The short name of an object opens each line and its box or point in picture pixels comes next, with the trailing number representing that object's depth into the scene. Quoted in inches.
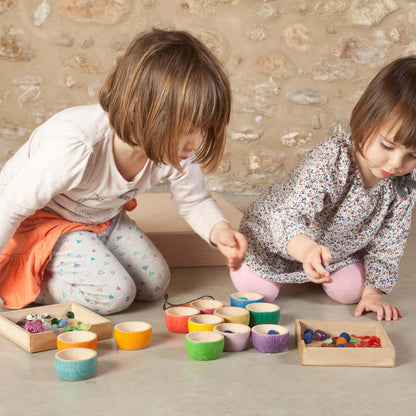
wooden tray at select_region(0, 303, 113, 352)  42.5
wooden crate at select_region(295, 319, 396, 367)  41.4
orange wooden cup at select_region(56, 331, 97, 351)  40.5
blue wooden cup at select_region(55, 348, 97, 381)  37.4
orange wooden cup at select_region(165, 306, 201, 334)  46.7
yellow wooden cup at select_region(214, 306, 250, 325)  46.1
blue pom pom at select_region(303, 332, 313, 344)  44.8
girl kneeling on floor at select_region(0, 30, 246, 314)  43.9
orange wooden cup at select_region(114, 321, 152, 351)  43.0
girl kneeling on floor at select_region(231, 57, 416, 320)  47.8
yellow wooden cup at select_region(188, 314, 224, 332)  44.4
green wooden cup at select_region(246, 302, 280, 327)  47.8
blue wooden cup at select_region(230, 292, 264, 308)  50.5
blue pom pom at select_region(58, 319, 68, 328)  46.2
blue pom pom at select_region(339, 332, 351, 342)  44.8
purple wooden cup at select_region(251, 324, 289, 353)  43.1
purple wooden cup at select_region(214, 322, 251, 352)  43.3
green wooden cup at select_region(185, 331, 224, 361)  41.2
